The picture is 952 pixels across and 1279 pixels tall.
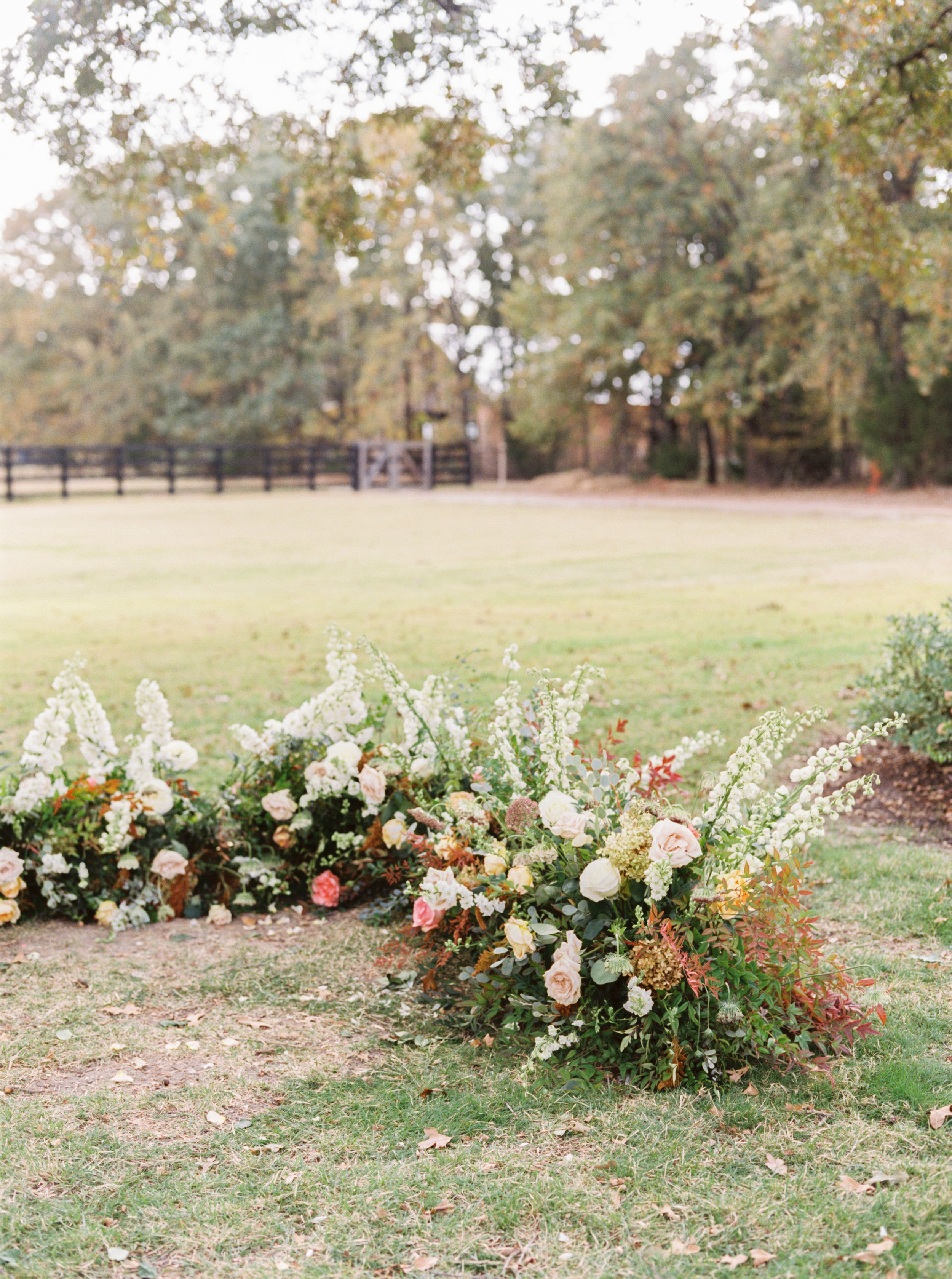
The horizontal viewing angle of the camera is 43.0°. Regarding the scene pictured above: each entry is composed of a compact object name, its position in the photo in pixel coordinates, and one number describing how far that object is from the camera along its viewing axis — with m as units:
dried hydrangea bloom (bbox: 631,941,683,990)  3.18
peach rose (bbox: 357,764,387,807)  4.52
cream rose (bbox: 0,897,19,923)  4.41
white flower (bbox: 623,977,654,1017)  3.20
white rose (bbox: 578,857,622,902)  3.27
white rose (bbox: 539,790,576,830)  3.50
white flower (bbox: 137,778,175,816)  4.58
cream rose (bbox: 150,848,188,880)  4.58
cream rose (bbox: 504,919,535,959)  3.36
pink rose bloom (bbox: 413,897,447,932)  3.68
